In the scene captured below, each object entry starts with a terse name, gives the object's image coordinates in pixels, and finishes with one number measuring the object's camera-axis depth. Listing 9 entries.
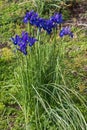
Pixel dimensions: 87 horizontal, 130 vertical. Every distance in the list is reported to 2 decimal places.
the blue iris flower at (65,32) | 2.26
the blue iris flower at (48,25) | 2.23
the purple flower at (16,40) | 2.17
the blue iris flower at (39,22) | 2.22
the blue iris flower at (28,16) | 2.22
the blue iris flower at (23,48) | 2.11
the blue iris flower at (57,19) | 2.25
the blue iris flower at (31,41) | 2.15
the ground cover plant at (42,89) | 2.19
